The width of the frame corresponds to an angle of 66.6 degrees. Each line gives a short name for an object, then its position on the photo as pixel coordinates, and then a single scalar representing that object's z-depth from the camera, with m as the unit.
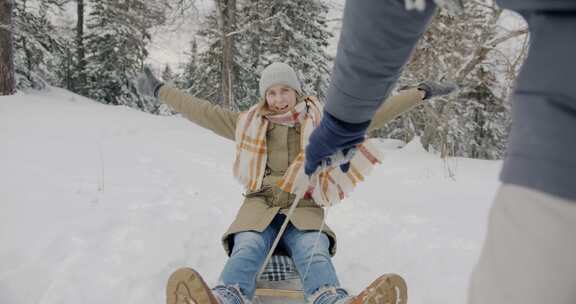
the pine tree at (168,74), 28.81
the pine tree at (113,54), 18.78
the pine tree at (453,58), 7.92
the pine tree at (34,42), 12.32
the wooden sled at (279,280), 2.41
